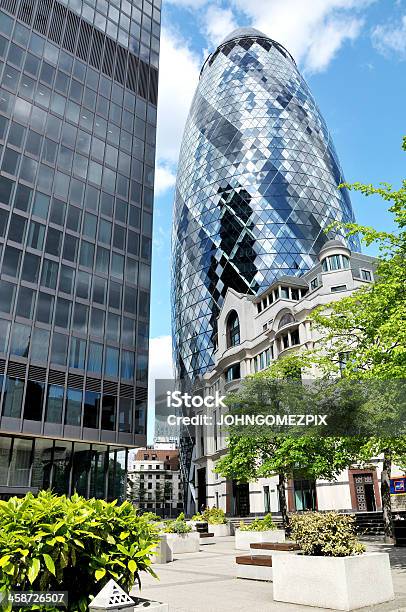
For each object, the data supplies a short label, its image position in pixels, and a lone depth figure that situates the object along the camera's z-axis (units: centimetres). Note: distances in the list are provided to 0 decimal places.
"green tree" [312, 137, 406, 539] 1490
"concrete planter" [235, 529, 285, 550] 2220
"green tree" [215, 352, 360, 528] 2805
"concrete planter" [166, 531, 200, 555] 2342
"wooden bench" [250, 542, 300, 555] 1364
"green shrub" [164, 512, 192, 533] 2416
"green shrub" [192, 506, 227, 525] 3715
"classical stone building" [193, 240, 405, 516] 4669
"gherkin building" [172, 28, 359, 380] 9244
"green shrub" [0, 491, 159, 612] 511
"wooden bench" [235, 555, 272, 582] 1291
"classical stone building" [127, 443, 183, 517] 14938
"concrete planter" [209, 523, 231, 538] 3794
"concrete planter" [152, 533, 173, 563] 1955
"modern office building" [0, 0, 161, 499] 3519
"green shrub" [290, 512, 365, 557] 962
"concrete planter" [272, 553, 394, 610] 910
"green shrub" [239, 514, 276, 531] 2272
